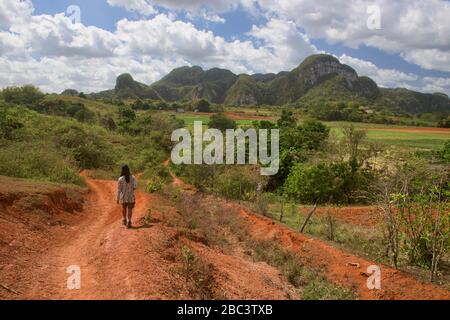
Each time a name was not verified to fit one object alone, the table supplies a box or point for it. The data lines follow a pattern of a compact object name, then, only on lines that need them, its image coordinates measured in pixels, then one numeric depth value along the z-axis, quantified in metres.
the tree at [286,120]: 40.90
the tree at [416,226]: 10.99
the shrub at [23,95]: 63.56
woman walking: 10.30
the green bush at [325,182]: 23.66
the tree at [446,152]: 25.12
